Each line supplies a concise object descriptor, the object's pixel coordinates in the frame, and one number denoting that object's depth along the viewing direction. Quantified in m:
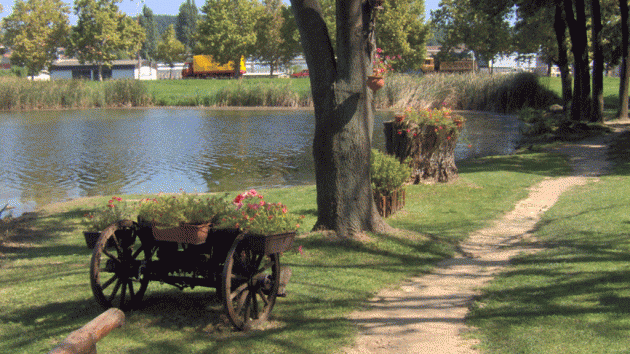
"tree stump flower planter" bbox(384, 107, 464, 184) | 14.06
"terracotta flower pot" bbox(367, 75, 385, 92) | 9.57
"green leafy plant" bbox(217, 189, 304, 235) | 5.64
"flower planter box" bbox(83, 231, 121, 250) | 5.98
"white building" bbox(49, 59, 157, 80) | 104.56
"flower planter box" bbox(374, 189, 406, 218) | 11.57
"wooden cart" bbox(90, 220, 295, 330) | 5.59
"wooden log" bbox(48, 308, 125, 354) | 3.31
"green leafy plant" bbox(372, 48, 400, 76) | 9.81
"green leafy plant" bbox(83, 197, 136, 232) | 9.09
